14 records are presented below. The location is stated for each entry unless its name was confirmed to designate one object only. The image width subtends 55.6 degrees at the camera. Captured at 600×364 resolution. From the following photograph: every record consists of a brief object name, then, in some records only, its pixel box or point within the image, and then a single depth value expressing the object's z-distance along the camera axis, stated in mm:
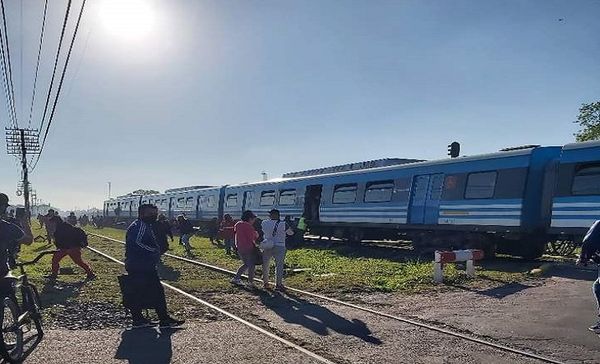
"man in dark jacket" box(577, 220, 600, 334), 7102
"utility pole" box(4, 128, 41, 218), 47938
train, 13758
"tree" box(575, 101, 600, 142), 53438
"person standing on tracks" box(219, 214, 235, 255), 20688
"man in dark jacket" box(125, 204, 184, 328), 7844
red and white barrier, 11961
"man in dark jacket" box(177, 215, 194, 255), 21422
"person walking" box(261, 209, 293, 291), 11266
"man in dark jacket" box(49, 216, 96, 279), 12852
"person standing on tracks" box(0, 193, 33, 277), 5992
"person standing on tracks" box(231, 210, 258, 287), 11758
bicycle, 5793
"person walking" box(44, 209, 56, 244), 25219
